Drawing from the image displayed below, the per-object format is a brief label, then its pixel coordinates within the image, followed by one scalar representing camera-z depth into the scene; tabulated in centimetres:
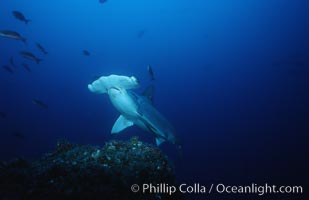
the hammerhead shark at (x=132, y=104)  550
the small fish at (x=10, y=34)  588
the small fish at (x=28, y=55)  883
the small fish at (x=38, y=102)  997
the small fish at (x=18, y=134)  1109
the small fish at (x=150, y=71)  740
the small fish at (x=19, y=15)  895
